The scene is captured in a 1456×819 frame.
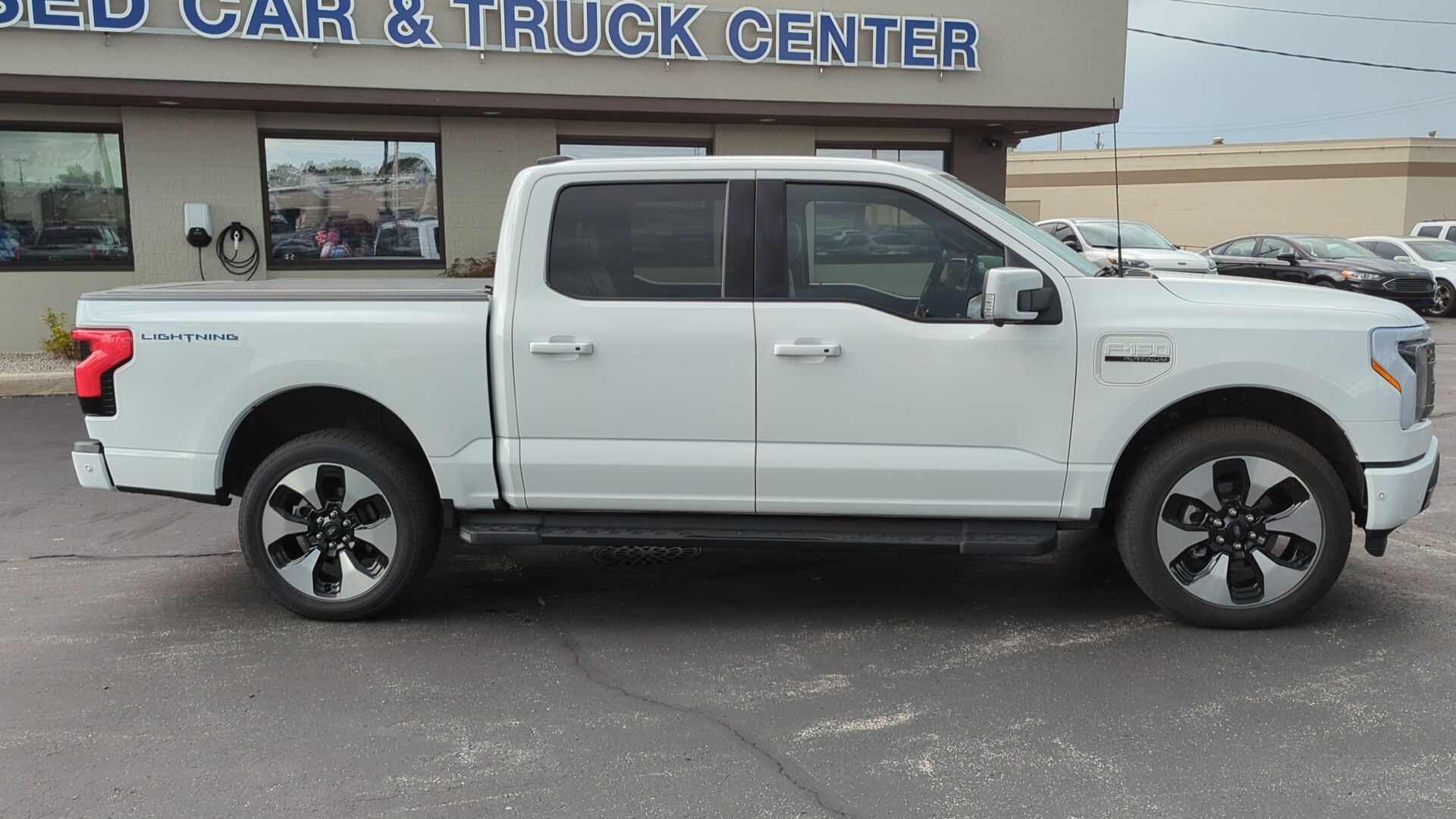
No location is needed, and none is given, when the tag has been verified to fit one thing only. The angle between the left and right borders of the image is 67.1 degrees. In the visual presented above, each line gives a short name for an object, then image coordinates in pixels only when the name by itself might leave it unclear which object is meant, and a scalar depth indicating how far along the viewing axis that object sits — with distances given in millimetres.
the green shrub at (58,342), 12203
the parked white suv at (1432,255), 20938
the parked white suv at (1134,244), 17844
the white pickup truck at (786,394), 4547
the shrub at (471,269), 13625
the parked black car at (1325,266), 19031
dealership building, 11992
